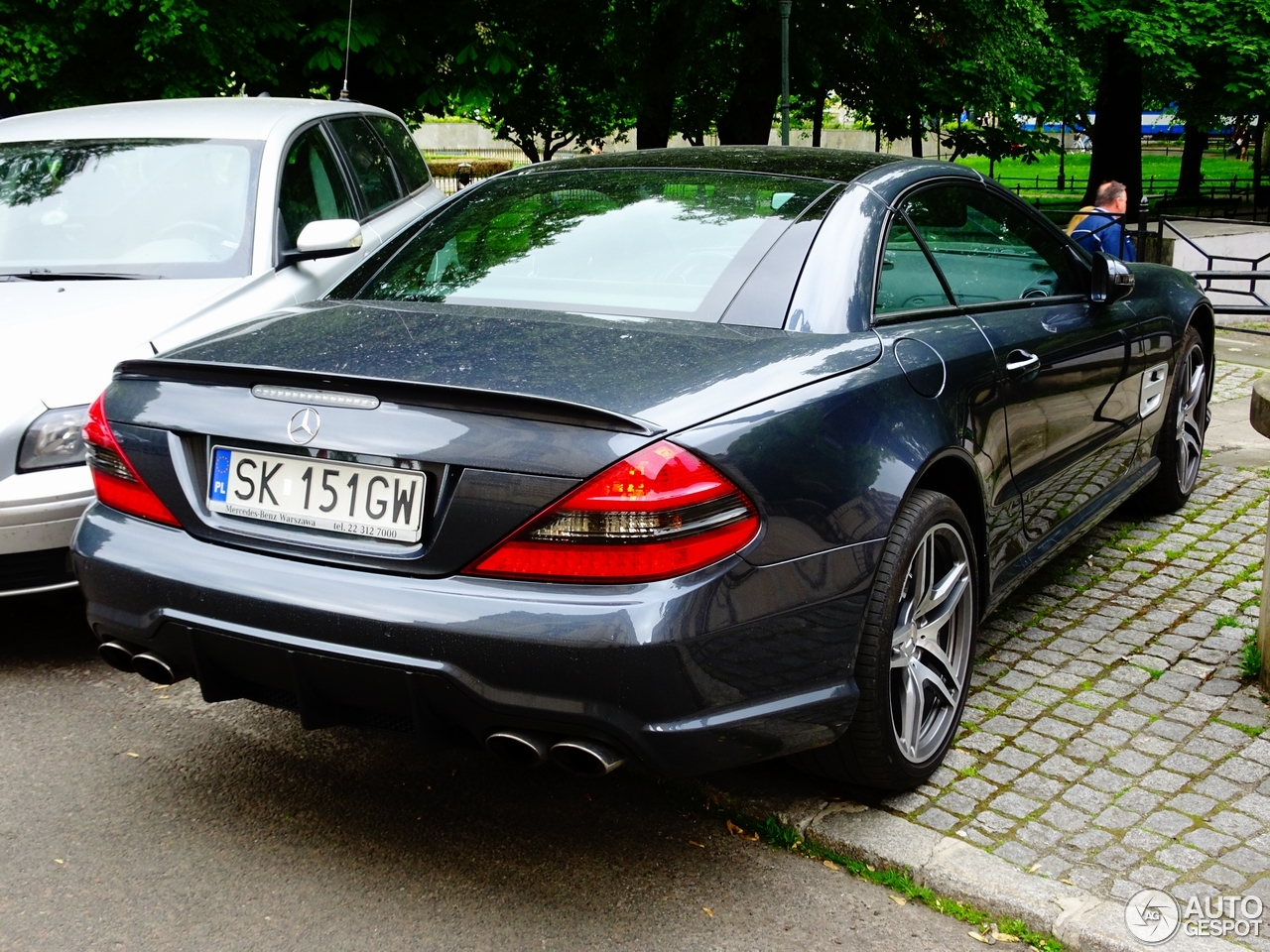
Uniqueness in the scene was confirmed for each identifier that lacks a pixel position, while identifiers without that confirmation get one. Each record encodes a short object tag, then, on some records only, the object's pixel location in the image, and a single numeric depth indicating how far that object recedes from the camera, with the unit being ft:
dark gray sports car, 8.99
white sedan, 14.26
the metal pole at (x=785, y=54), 47.91
